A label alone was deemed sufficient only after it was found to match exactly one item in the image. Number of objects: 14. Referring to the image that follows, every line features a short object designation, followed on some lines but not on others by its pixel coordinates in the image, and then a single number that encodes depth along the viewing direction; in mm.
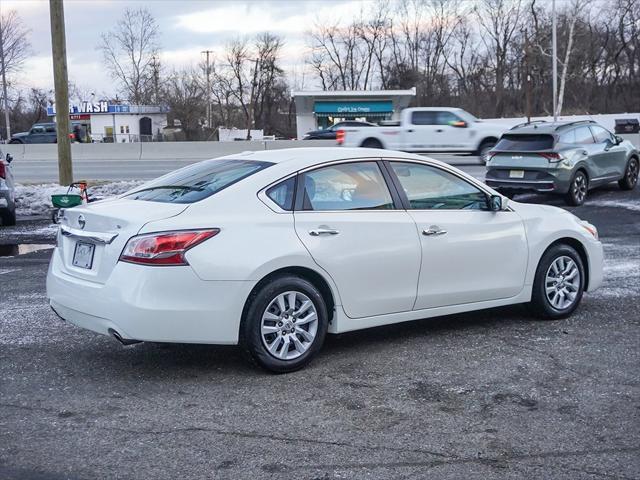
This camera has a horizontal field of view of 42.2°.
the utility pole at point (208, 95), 79188
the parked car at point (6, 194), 13321
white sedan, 5246
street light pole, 47281
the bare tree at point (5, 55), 68500
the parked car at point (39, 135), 52312
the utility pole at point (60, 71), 16750
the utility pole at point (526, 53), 70425
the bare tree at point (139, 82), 87875
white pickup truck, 26141
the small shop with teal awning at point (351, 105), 61750
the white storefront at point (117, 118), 75625
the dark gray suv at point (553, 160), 15750
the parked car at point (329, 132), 46219
